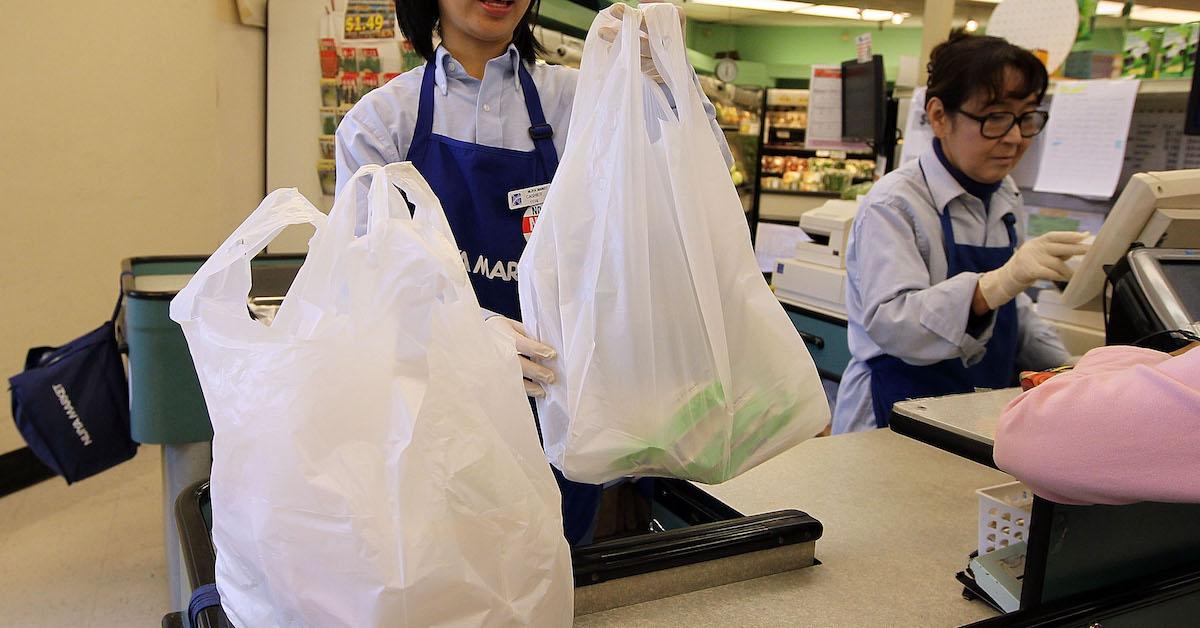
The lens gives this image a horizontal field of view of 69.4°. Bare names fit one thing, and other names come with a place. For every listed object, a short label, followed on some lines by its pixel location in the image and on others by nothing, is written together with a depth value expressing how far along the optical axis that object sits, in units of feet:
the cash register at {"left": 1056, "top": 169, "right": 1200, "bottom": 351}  4.28
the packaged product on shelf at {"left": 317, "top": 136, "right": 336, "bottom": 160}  13.60
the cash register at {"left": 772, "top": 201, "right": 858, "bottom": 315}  9.86
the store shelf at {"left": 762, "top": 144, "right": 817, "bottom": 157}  32.91
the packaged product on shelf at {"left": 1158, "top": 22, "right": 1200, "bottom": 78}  8.36
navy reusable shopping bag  7.22
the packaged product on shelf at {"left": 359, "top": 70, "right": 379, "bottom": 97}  13.19
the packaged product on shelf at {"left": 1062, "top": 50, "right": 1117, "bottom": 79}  10.31
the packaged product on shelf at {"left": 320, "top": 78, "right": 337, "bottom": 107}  13.35
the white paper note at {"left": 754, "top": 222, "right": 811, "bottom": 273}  13.19
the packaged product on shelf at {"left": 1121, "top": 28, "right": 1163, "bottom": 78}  8.78
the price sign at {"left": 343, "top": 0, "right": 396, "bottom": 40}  12.93
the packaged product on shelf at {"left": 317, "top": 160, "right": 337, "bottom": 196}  13.73
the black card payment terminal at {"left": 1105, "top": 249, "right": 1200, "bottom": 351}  4.20
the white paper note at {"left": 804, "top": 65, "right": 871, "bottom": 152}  12.79
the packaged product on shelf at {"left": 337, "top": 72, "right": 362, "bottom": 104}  13.23
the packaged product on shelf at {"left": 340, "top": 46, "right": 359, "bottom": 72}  13.16
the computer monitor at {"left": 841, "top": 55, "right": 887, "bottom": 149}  11.56
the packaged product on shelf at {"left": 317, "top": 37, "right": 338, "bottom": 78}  13.24
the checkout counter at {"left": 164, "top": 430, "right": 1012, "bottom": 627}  3.16
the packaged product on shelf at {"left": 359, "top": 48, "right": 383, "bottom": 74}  13.09
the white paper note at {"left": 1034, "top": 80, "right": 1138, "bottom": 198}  8.66
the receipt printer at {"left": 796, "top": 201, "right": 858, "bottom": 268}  9.89
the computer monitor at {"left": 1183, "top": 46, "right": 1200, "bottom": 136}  7.45
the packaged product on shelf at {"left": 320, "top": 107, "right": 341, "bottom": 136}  13.48
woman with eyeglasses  5.87
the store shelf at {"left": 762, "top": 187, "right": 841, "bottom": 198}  30.32
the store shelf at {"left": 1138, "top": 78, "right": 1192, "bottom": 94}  8.20
